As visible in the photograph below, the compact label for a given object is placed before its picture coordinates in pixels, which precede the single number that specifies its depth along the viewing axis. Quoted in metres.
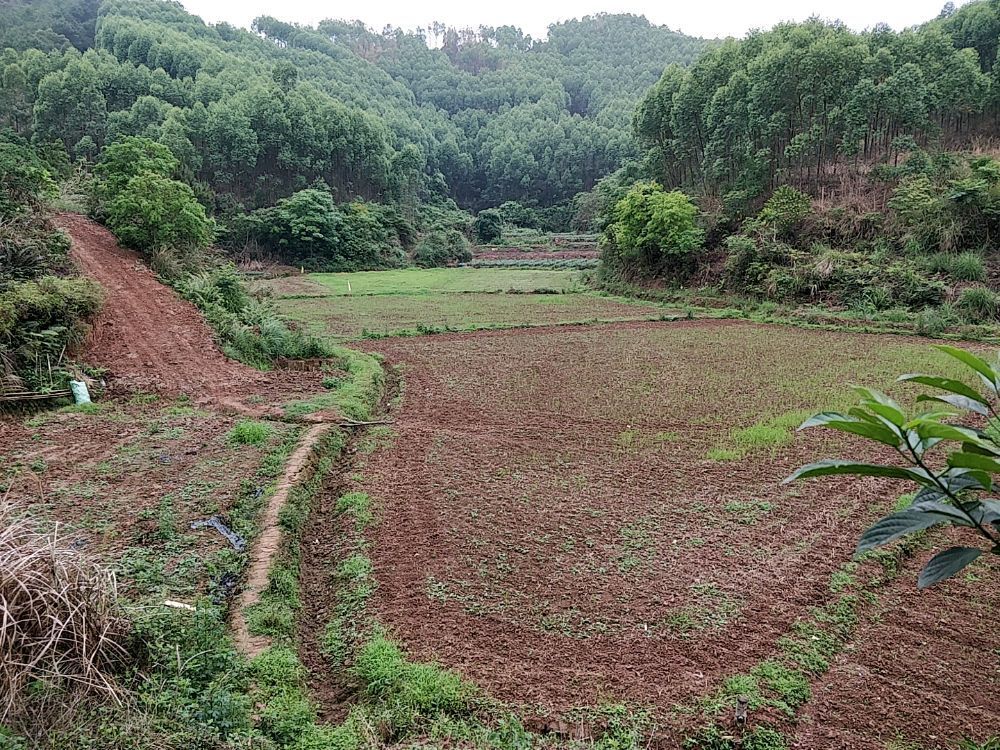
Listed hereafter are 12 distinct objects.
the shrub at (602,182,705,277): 23.31
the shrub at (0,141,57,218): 11.48
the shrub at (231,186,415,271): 39.19
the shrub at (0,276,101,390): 8.47
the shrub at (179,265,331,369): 12.07
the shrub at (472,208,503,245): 56.03
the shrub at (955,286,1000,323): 15.25
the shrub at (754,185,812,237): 20.92
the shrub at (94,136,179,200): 15.65
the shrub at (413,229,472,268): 44.84
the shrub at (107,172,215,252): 14.45
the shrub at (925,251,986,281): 16.31
